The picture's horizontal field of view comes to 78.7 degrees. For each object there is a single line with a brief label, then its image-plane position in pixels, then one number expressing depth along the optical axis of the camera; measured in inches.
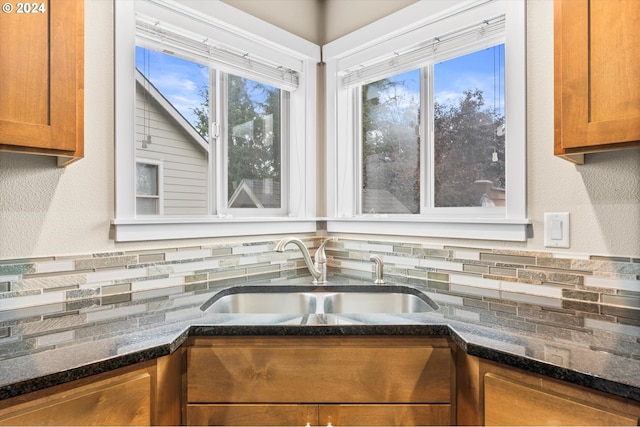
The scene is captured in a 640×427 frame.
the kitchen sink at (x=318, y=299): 65.1
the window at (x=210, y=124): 60.3
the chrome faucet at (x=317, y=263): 67.5
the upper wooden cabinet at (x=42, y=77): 41.1
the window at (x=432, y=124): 59.9
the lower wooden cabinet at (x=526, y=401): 31.0
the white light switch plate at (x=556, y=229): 53.8
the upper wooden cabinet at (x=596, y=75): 39.5
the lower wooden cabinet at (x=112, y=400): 31.4
